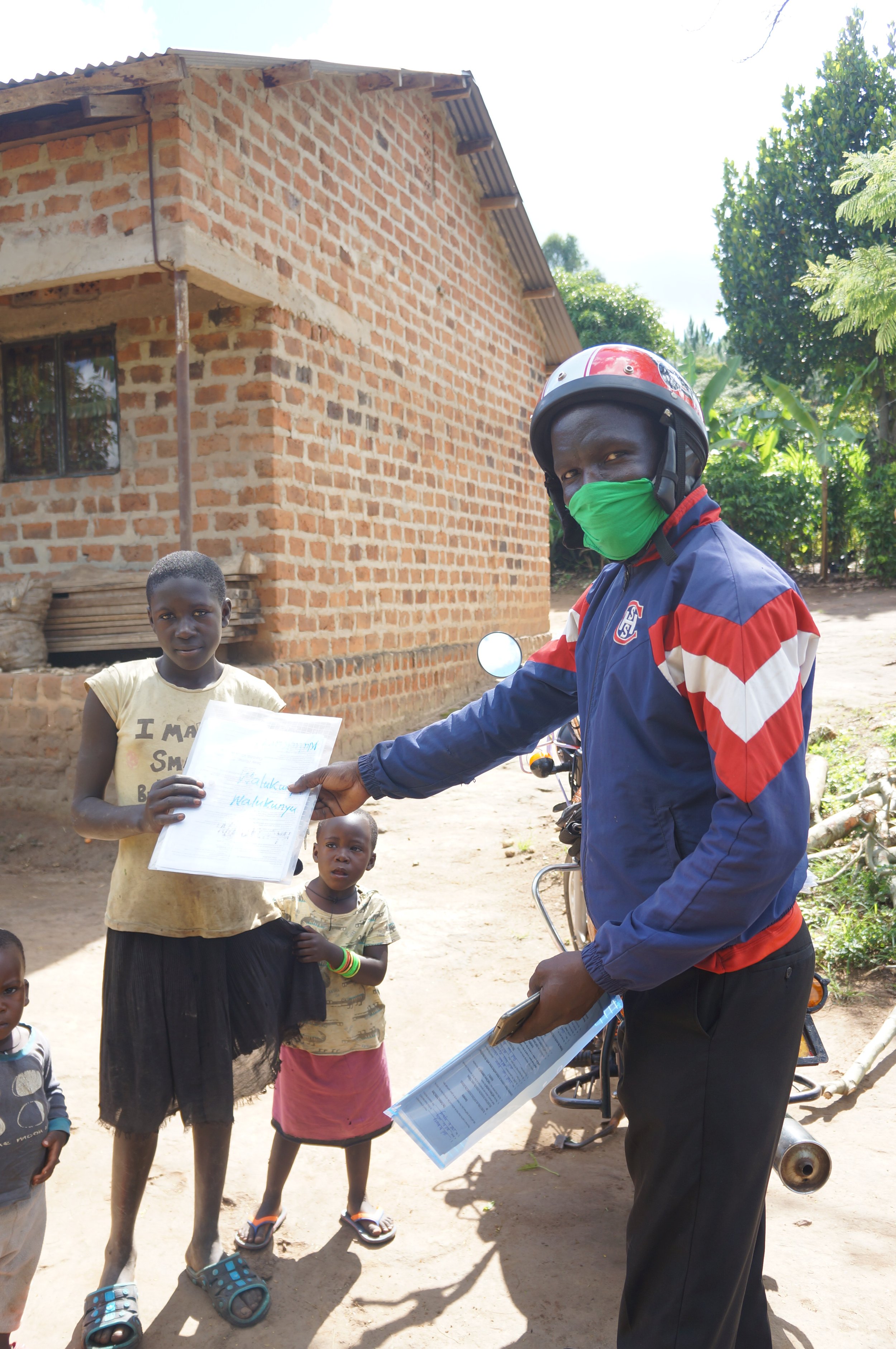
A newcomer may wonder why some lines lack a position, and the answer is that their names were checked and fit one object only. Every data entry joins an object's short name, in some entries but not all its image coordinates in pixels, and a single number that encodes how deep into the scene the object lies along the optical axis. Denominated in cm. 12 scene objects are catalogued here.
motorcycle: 236
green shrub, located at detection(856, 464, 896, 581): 1659
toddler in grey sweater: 207
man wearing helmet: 146
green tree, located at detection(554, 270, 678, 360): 2341
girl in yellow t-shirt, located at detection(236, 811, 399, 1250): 264
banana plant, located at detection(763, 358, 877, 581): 1666
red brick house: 591
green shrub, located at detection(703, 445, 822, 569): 1747
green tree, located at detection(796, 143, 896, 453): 827
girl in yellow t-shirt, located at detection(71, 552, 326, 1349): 231
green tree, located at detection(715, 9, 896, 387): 2008
